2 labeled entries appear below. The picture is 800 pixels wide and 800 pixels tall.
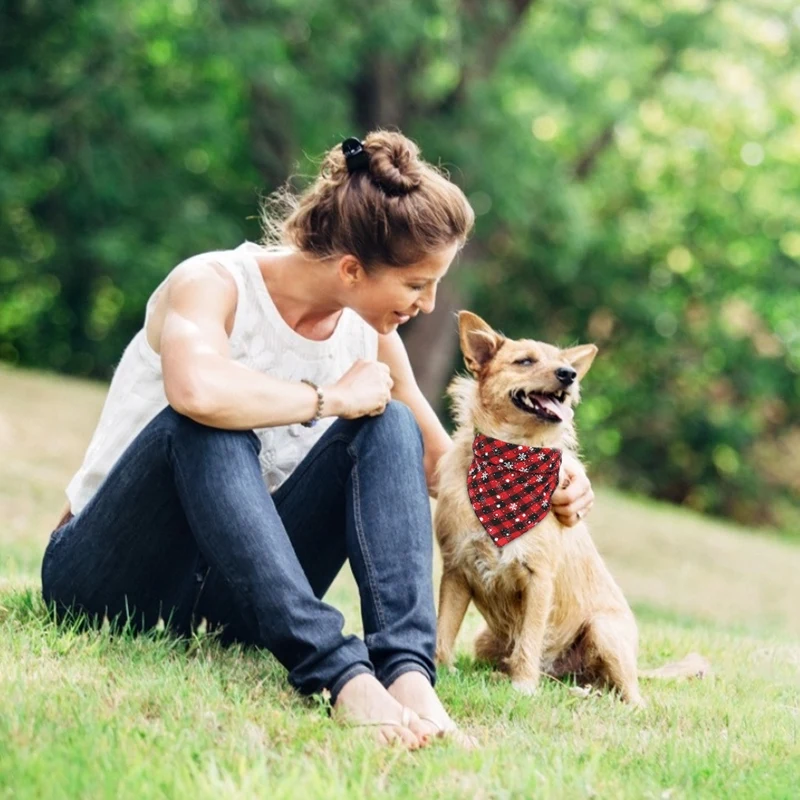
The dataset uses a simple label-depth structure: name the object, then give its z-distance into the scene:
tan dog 3.94
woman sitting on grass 3.05
